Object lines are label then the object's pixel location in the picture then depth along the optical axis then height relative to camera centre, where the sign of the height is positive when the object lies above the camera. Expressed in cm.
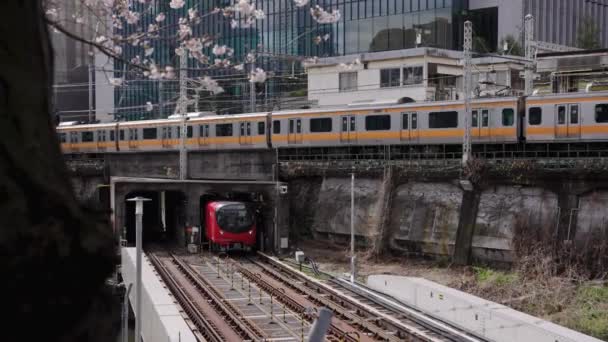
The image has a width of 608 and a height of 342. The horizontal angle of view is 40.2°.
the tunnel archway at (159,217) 3388 -343
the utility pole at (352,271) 2390 -377
